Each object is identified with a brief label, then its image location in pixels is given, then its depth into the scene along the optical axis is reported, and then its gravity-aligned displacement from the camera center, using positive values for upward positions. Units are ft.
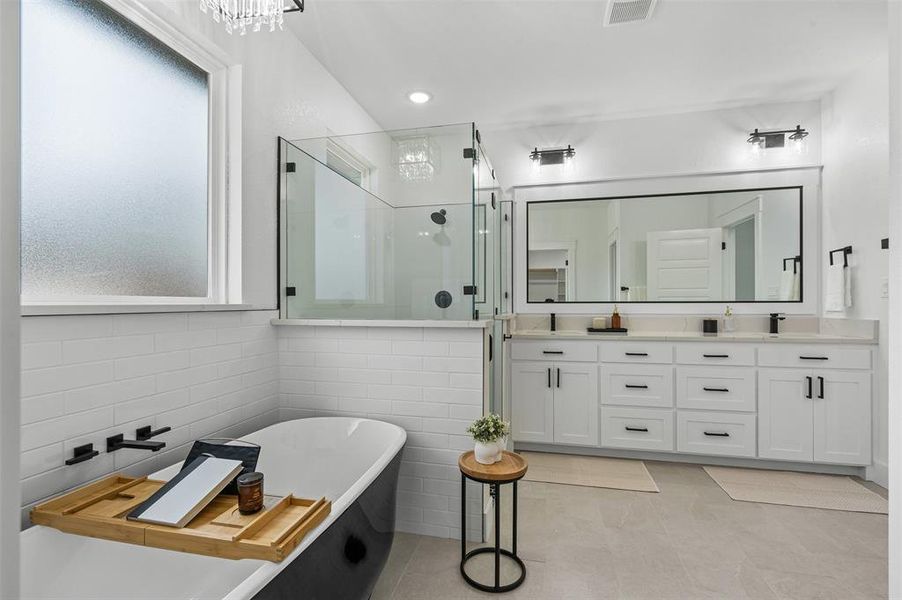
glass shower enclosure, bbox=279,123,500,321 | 7.64 +1.38
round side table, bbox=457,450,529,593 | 5.83 -2.40
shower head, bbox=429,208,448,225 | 7.73 +1.47
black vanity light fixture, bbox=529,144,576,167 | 12.38 +4.14
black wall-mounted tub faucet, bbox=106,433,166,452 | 4.75 -1.60
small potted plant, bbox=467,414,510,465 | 6.15 -1.97
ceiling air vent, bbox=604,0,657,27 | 7.51 +5.13
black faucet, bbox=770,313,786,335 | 11.09 -0.60
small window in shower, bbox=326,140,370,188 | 8.56 +2.69
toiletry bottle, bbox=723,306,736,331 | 11.48 -0.56
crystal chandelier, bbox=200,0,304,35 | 4.99 +3.38
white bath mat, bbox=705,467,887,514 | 8.43 -3.95
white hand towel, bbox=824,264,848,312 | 10.10 +0.26
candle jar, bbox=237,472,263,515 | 3.90 -1.77
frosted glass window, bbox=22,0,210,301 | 4.57 +1.72
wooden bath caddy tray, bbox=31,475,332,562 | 3.52 -1.96
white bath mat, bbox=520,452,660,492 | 9.37 -3.97
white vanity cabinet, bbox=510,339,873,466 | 9.61 -2.32
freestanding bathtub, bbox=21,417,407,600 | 3.67 -2.49
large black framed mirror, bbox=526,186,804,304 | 11.42 +1.45
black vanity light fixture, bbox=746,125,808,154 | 11.08 +4.16
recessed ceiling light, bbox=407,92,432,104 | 10.86 +5.13
